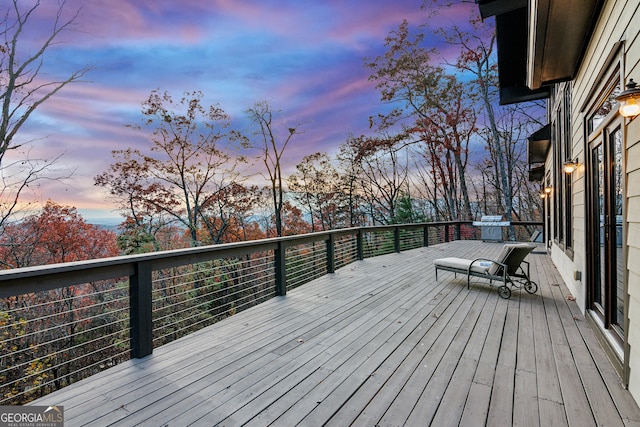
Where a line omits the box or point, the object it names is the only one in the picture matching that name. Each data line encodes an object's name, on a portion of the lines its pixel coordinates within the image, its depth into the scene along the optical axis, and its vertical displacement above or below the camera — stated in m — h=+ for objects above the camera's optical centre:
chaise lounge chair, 4.25 -0.92
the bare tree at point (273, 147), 15.79 +3.68
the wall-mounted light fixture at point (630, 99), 1.71 +0.63
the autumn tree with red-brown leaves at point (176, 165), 12.51 +2.25
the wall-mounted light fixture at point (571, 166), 3.88 +0.56
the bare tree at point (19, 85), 7.36 +3.48
